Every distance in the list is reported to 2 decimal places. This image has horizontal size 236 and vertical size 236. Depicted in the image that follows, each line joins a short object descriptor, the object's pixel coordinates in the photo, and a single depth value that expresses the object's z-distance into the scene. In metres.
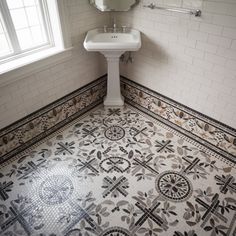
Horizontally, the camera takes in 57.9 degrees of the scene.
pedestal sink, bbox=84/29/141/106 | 2.21
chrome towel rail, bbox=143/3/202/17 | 1.83
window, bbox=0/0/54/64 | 1.93
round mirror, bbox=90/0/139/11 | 2.22
